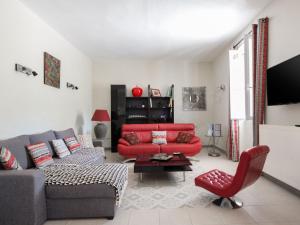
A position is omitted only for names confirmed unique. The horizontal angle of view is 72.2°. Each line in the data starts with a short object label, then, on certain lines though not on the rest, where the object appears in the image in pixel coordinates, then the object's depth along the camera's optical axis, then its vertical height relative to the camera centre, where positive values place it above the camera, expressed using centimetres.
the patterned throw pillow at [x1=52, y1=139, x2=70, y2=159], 328 -57
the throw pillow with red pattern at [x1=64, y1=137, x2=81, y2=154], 369 -57
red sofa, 454 -70
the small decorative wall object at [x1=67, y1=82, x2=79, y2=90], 462 +63
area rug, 250 -110
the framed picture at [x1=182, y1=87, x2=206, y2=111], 652 +48
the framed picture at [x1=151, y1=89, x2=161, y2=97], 630 +63
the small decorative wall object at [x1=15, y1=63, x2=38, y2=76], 286 +63
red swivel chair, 211 -75
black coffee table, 320 -83
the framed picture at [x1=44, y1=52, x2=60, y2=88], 366 +80
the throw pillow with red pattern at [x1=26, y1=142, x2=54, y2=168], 264 -55
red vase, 614 +67
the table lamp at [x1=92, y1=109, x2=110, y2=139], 534 -17
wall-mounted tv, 258 +43
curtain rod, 409 +158
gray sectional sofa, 185 -83
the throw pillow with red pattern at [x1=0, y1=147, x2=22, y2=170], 210 -49
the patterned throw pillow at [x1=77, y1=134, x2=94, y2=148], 430 -59
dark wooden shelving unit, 608 +14
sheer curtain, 450 +41
